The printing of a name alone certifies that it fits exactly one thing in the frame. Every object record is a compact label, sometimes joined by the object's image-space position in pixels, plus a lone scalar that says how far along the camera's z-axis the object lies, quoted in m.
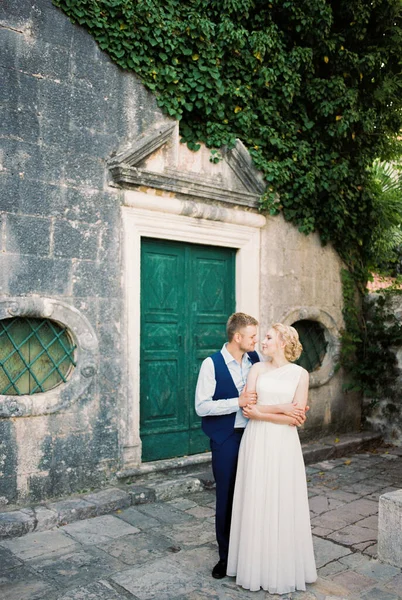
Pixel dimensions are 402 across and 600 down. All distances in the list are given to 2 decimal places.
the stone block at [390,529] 3.74
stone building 4.66
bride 3.21
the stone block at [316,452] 6.56
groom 3.50
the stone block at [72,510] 4.45
